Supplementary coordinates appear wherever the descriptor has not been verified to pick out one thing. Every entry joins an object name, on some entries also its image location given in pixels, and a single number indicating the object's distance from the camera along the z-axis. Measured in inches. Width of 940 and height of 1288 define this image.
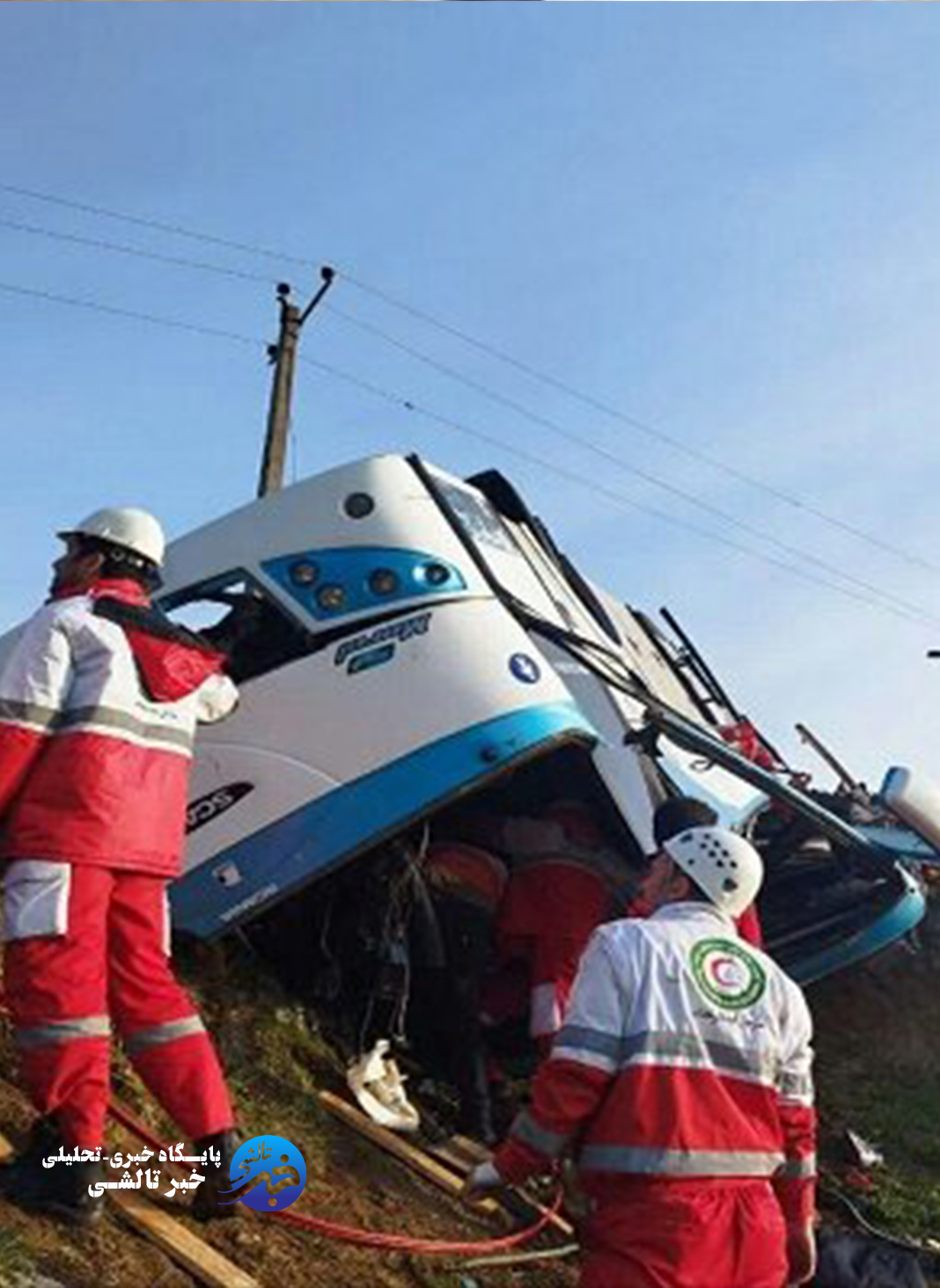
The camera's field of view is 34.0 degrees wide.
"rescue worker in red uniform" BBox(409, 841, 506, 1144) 235.1
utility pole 732.0
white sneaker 214.4
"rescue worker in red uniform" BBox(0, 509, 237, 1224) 146.2
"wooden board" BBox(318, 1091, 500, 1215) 201.2
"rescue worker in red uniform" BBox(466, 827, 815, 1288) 126.5
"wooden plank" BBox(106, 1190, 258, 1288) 147.2
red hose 169.2
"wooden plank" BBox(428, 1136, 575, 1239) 199.9
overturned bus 218.2
